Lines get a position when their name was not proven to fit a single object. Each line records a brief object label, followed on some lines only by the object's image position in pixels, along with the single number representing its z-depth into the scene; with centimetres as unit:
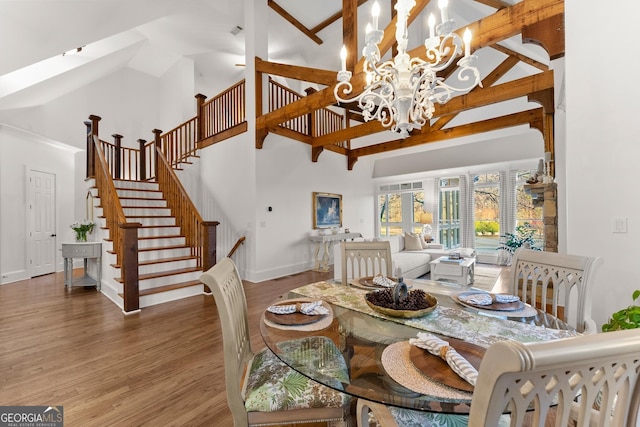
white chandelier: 197
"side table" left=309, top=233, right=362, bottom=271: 591
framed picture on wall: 636
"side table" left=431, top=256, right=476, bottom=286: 450
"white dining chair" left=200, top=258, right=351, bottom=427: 113
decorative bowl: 132
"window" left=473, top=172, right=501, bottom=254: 694
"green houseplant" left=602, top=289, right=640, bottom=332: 125
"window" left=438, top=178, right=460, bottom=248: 755
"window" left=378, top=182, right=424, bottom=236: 821
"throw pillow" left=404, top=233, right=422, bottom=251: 648
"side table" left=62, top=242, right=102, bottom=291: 417
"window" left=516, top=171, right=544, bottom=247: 643
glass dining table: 83
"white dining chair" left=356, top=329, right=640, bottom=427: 47
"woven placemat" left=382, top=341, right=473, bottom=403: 79
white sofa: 456
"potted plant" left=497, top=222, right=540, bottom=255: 642
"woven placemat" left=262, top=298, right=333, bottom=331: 126
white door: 538
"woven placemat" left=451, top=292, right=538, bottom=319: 137
